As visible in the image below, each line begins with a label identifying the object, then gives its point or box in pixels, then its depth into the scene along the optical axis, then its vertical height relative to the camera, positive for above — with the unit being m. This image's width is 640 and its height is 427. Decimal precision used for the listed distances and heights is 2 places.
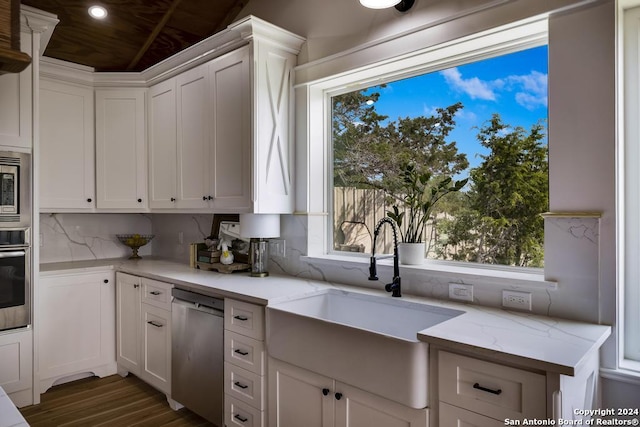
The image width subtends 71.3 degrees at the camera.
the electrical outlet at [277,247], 3.11 -0.24
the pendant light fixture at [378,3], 1.93 +0.91
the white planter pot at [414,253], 2.46 -0.22
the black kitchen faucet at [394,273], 2.28 -0.32
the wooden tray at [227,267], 3.10 -0.38
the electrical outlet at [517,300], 1.97 -0.39
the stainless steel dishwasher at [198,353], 2.54 -0.84
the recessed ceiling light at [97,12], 3.34 +1.52
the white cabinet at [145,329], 2.97 -0.83
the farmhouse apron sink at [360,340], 1.64 -0.56
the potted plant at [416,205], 2.46 +0.04
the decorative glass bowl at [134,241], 4.02 -0.25
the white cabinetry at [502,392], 1.36 -0.59
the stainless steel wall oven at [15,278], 2.77 -0.41
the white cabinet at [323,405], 1.71 -0.81
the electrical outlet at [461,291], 2.16 -0.39
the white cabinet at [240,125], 2.76 +0.59
